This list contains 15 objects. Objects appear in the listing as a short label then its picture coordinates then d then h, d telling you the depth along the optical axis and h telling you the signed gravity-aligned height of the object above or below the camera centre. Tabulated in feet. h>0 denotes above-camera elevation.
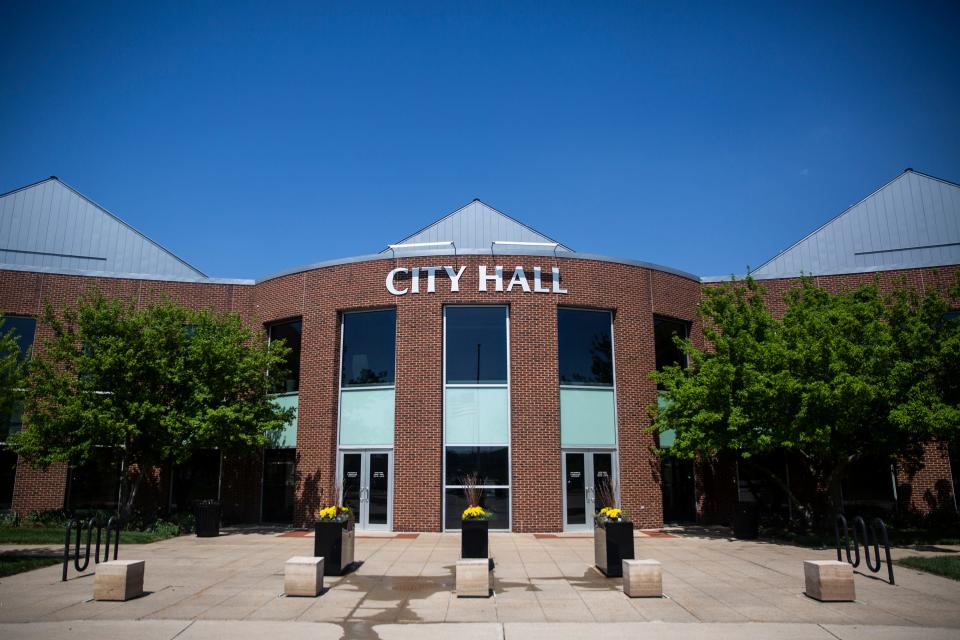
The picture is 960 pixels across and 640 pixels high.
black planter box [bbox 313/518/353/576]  38.68 -5.21
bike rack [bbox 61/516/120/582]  36.86 -4.90
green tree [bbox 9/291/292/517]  58.08 +5.35
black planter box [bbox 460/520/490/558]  39.60 -4.99
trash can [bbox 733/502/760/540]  57.82 -6.14
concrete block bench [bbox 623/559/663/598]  32.83 -6.16
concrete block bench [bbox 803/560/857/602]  31.40 -6.03
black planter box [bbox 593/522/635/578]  38.11 -5.22
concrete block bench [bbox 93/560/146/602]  31.58 -5.80
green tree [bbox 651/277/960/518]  49.67 +4.97
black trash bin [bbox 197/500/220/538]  58.85 -5.57
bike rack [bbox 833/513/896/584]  35.47 -4.81
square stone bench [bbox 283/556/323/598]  33.17 -5.99
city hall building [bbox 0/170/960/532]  63.00 +5.39
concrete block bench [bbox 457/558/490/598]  33.06 -6.10
